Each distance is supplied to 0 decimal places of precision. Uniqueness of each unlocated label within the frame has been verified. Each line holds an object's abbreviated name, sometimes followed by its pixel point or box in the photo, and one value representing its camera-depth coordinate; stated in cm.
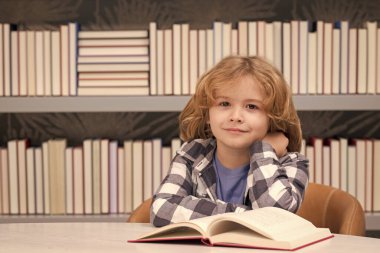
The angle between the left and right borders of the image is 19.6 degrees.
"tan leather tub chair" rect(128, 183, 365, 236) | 275
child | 264
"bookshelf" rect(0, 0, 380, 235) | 345
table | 225
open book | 223
